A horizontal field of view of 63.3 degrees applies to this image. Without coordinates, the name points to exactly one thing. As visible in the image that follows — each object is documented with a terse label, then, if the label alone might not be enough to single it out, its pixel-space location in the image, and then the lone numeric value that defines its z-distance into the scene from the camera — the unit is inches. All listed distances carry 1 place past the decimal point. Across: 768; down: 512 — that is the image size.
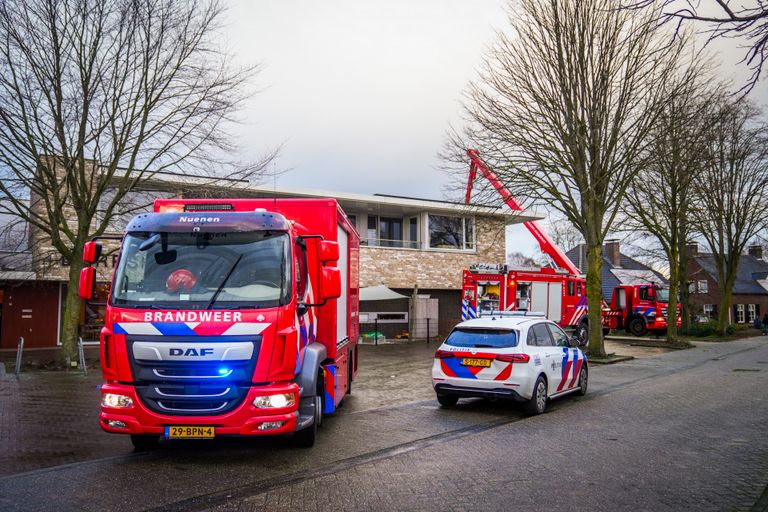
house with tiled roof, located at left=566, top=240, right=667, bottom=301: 1884.8
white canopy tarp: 967.0
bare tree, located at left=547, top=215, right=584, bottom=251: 1958.7
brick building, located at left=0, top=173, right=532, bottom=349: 899.4
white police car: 379.6
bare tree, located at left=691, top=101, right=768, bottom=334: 1123.9
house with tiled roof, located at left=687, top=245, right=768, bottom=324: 2268.7
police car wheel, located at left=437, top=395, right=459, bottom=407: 422.4
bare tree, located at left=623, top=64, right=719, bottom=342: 753.0
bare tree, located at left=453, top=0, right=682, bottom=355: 731.4
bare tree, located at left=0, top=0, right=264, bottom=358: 575.2
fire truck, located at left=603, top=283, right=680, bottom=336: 1251.2
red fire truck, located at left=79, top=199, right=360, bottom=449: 247.1
